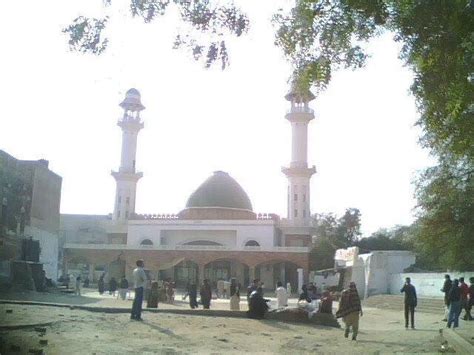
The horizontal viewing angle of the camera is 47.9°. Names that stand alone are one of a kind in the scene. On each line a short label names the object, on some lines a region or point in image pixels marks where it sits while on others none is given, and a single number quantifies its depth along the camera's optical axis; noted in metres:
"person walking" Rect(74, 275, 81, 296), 21.88
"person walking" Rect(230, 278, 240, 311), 14.42
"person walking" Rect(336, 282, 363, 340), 9.52
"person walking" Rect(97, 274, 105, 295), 26.69
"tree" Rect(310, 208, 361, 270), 42.75
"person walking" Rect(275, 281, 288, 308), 16.84
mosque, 41.22
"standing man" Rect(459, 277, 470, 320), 13.27
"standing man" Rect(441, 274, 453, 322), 12.66
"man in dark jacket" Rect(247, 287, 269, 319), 12.00
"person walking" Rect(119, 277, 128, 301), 21.44
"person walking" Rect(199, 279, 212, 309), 16.38
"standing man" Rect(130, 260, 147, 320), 9.68
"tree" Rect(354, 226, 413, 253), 45.06
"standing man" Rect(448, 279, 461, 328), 11.19
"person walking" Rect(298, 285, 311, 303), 16.23
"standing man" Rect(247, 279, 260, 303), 13.61
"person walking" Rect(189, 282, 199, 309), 16.52
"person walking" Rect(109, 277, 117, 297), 25.66
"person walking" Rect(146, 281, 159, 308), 13.94
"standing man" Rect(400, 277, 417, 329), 12.28
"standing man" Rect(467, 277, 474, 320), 13.40
